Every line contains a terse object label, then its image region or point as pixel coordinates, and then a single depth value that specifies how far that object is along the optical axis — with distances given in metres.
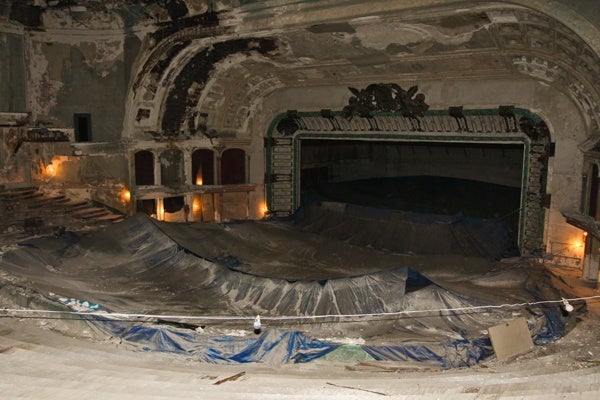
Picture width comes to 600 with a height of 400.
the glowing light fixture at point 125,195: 17.73
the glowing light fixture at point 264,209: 20.47
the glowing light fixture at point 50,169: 16.88
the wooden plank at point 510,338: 8.21
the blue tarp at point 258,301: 7.77
